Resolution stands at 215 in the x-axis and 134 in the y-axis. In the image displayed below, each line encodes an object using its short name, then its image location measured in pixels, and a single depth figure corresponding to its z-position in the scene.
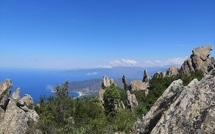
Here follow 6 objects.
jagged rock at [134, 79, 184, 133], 8.51
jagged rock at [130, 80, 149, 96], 72.66
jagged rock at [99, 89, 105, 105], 59.24
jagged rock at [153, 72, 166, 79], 68.18
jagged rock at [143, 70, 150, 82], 77.38
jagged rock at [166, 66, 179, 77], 71.83
